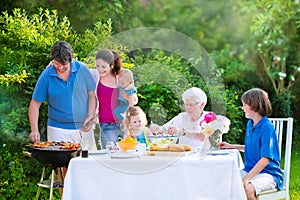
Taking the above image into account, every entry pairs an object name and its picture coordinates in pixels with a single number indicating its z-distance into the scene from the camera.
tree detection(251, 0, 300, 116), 7.34
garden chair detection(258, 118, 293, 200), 3.39
